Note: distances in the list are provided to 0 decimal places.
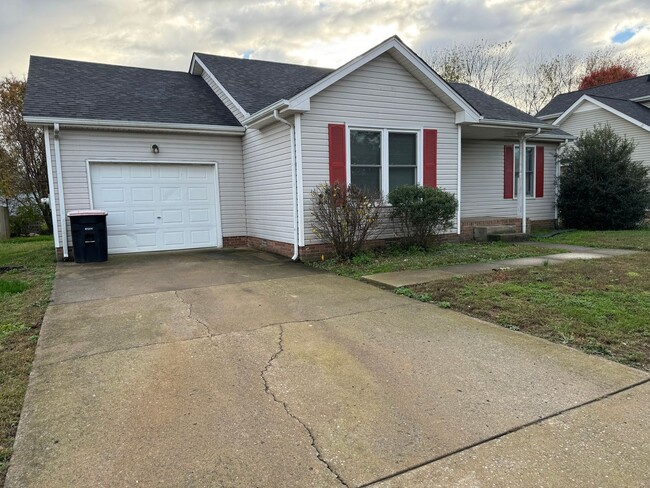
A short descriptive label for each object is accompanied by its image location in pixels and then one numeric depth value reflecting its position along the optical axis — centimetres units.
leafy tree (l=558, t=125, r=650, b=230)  1320
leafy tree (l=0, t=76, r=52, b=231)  1880
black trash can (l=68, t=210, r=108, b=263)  905
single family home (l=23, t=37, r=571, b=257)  903
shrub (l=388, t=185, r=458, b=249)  888
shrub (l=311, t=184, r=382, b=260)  843
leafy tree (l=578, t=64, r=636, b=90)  3394
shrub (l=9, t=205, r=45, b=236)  1872
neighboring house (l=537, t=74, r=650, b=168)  1777
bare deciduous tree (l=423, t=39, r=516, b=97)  2916
